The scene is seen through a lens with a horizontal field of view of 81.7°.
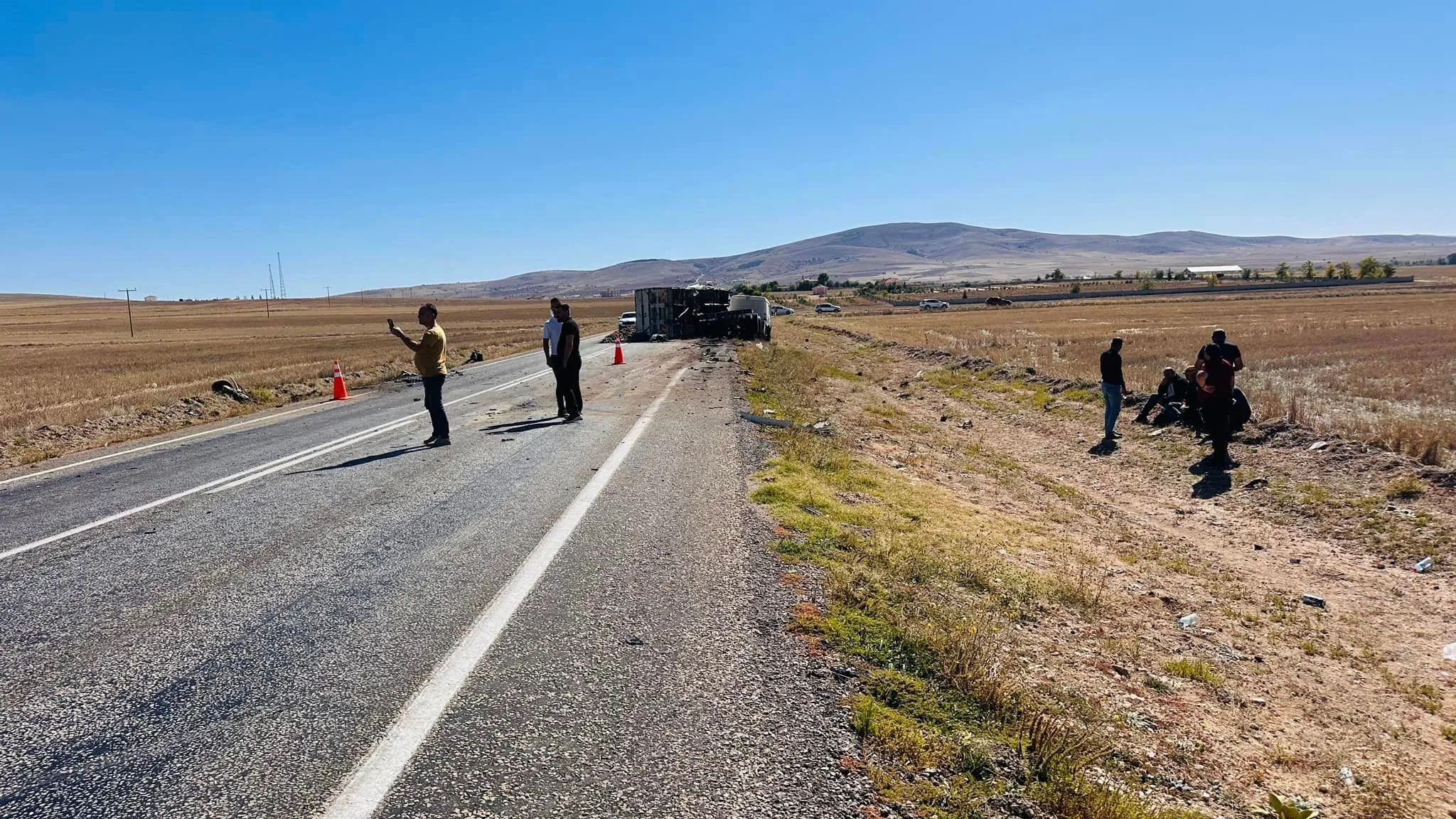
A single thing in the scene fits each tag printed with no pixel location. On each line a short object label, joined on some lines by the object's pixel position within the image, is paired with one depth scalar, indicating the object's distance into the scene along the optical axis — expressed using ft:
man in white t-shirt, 45.34
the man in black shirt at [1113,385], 51.03
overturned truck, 131.34
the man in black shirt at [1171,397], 51.65
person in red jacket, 41.19
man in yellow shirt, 37.06
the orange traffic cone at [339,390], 61.36
